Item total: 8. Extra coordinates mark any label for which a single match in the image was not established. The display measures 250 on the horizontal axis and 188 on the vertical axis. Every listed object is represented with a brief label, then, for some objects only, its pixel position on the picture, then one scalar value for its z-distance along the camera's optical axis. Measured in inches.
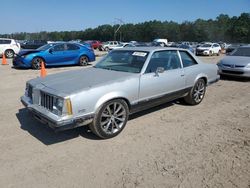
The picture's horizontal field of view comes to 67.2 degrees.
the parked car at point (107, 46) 1178.5
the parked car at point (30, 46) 783.5
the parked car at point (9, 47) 573.8
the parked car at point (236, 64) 290.5
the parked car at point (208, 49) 846.7
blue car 372.5
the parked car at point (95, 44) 1346.3
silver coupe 114.5
